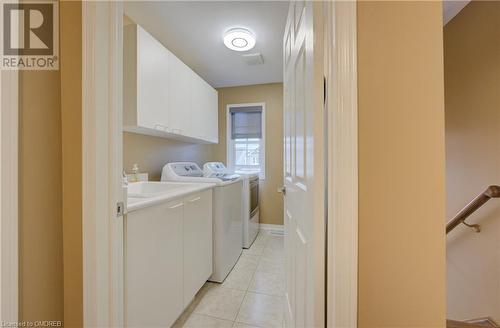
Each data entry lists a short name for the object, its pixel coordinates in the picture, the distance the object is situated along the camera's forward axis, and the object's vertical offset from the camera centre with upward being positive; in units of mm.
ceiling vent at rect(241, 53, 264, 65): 2328 +1230
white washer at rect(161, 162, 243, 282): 1876 -512
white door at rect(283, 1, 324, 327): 628 -47
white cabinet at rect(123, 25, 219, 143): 1448 +619
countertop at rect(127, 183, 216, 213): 976 -200
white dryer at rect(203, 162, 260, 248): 2553 -522
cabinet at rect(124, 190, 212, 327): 975 -575
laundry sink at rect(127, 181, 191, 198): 1653 -200
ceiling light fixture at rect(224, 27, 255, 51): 1895 +1217
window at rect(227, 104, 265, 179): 3324 +409
